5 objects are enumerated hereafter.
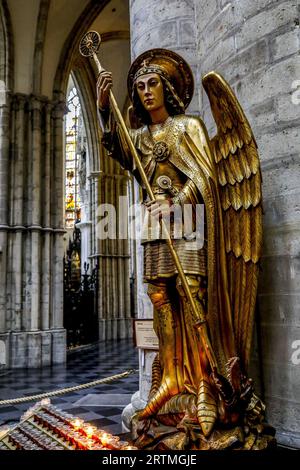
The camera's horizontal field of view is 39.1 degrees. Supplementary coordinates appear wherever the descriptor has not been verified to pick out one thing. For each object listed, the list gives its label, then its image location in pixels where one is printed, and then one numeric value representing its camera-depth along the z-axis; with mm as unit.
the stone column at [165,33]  3486
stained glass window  22500
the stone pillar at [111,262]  14211
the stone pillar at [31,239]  8953
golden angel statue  1977
